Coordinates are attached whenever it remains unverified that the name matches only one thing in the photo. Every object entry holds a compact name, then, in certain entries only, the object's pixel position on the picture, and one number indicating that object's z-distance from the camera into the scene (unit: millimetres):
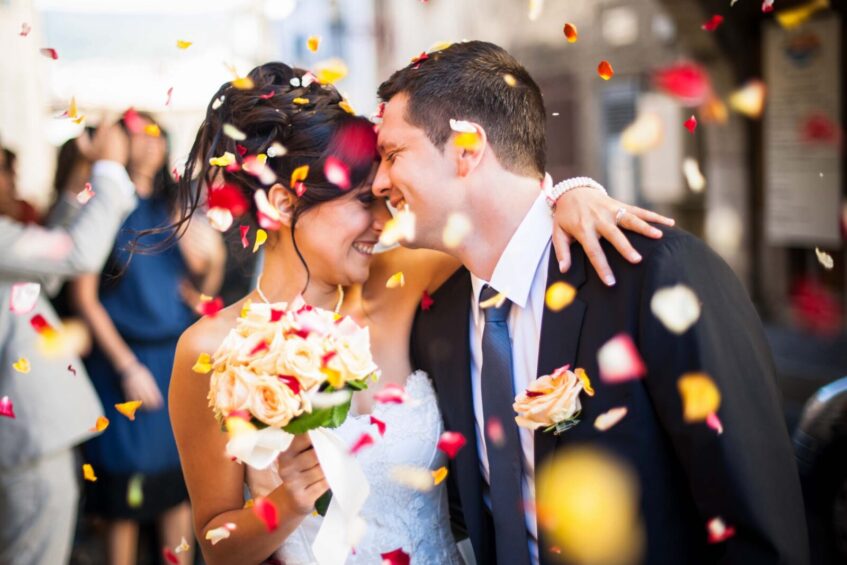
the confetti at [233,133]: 2453
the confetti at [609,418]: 1978
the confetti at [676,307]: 1857
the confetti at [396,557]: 2406
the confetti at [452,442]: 2326
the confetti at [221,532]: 2184
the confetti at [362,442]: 2009
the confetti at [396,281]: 2713
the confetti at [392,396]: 2292
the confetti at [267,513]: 2041
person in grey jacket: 3133
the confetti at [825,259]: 2420
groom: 1886
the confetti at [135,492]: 3725
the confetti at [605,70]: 2422
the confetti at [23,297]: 3164
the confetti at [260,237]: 2535
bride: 2365
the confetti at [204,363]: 1928
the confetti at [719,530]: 1901
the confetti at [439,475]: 2445
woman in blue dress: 3697
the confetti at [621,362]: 1941
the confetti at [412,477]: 2455
